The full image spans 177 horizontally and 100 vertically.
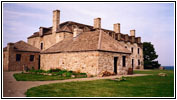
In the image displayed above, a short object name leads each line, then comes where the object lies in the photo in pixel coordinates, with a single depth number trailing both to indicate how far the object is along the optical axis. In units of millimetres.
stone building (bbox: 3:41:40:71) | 26828
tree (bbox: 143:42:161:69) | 45503
